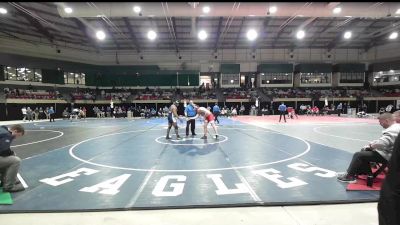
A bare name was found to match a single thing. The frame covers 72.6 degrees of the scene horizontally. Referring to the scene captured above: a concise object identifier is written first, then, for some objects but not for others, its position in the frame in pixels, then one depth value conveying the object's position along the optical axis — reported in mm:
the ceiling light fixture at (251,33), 30073
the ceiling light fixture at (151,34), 29969
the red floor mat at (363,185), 5480
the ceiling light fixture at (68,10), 20903
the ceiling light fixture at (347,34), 33803
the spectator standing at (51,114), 27775
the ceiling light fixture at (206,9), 21481
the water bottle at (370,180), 5570
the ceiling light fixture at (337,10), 20944
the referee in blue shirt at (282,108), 23942
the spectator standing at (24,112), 29688
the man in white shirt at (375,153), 5231
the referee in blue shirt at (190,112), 13922
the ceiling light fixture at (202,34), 29278
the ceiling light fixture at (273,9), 21416
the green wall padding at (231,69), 43406
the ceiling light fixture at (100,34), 27625
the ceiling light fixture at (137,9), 20638
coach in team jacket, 5547
